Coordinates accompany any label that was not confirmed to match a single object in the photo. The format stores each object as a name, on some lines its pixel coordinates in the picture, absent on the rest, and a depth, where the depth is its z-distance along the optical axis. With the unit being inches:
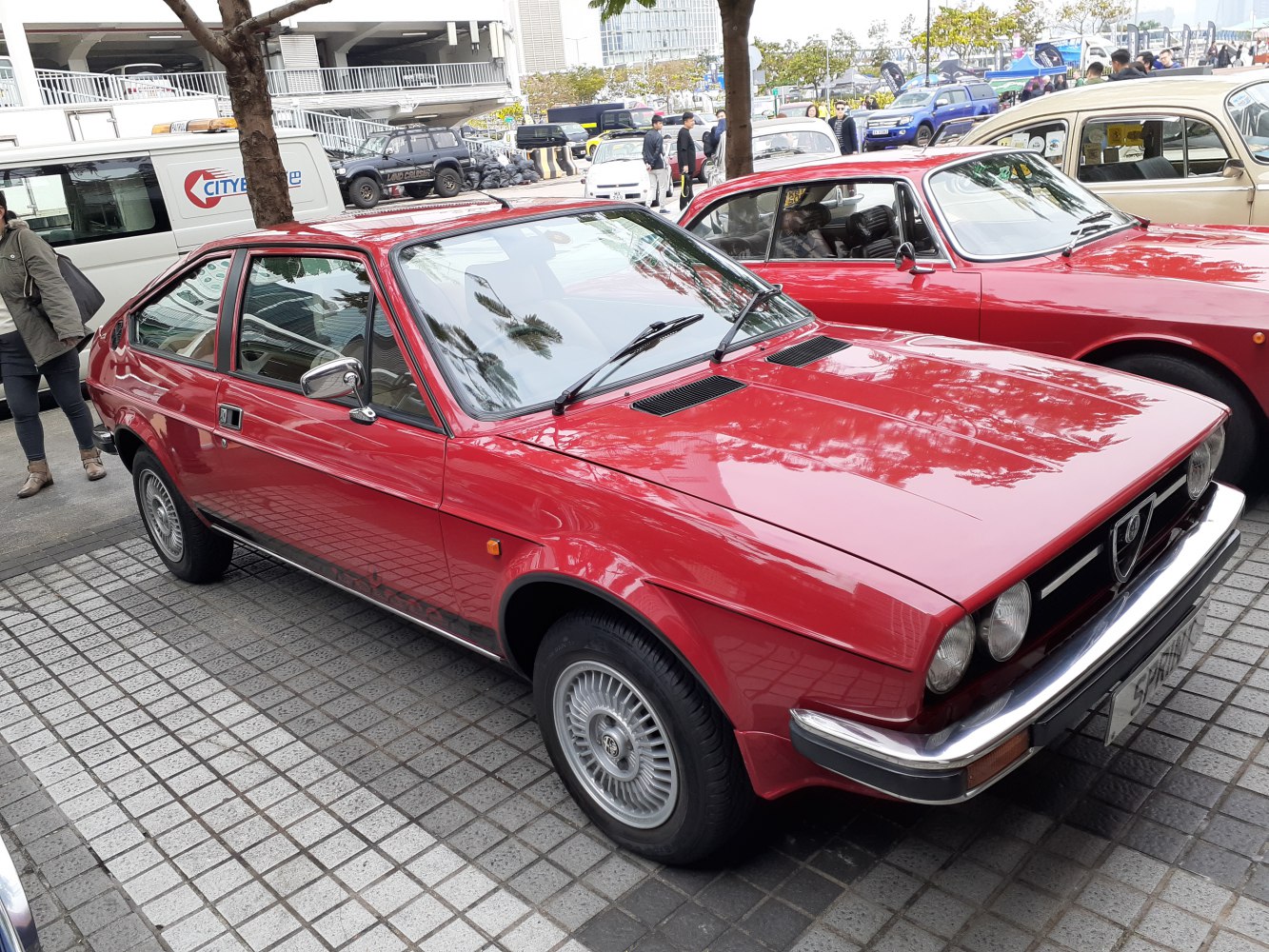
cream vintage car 274.8
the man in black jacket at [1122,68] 497.4
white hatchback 799.1
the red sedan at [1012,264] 178.5
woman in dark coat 247.9
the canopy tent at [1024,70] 1625.2
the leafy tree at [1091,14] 2635.3
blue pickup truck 1204.5
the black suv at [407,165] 1114.1
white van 387.5
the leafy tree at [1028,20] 2350.9
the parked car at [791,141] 661.3
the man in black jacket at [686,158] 735.7
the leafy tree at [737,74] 357.7
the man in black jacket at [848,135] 755.4
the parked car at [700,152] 782.5
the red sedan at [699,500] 91.6
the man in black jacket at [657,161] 794.2
